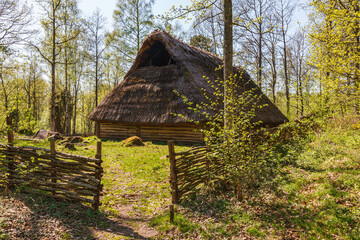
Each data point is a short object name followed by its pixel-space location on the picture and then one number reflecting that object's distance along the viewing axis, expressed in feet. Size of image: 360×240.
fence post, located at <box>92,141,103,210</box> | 15.80
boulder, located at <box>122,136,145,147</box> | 41.34
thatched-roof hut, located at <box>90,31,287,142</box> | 44.21
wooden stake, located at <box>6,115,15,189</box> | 16.97
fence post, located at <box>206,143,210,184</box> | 18.99
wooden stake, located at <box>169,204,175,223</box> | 14.56
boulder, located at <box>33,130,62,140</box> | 44.37
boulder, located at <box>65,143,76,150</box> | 34.41
